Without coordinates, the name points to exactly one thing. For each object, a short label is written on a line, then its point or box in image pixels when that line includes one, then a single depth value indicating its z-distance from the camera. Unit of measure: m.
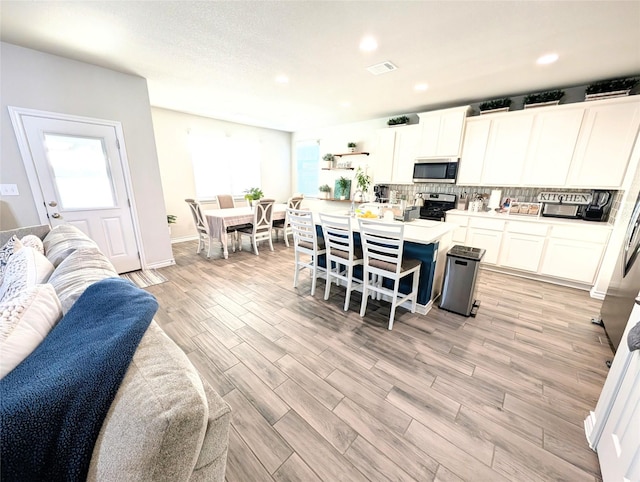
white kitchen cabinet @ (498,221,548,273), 3.31
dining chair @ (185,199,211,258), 4.09
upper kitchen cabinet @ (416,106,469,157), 3.81
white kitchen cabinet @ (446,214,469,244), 3.86
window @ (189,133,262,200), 5.37
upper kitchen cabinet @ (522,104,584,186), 3.09
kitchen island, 2.46
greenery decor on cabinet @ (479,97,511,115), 3.52
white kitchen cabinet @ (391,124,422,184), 4.31
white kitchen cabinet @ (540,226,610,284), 2.97
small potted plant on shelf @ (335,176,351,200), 5.67
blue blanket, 0.51
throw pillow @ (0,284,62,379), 0.67
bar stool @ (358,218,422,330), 2.13
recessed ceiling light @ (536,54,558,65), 2.40
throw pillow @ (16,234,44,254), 1.75
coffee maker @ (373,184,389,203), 5.11
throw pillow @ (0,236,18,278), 1.41
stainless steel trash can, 2.41
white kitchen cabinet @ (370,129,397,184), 4.58
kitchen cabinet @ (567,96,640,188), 2.80
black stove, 4.16
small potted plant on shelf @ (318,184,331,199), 6.07
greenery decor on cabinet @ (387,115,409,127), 4.43
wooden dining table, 4.06
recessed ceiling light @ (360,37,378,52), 2.18
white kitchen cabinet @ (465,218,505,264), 3.60
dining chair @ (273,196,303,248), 4.81
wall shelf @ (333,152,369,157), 5.19
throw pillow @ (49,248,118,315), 1.05
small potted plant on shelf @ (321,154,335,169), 5.76
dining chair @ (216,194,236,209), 5.16
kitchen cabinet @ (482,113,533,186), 3.40
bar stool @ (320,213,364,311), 2.47
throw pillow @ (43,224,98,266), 1.58
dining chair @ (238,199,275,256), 4.29
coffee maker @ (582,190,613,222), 3.06
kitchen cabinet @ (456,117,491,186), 3.70
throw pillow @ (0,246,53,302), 1.12
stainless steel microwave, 3.98
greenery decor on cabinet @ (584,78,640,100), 2.79
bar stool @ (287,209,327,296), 2.77
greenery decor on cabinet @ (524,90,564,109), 3.14
